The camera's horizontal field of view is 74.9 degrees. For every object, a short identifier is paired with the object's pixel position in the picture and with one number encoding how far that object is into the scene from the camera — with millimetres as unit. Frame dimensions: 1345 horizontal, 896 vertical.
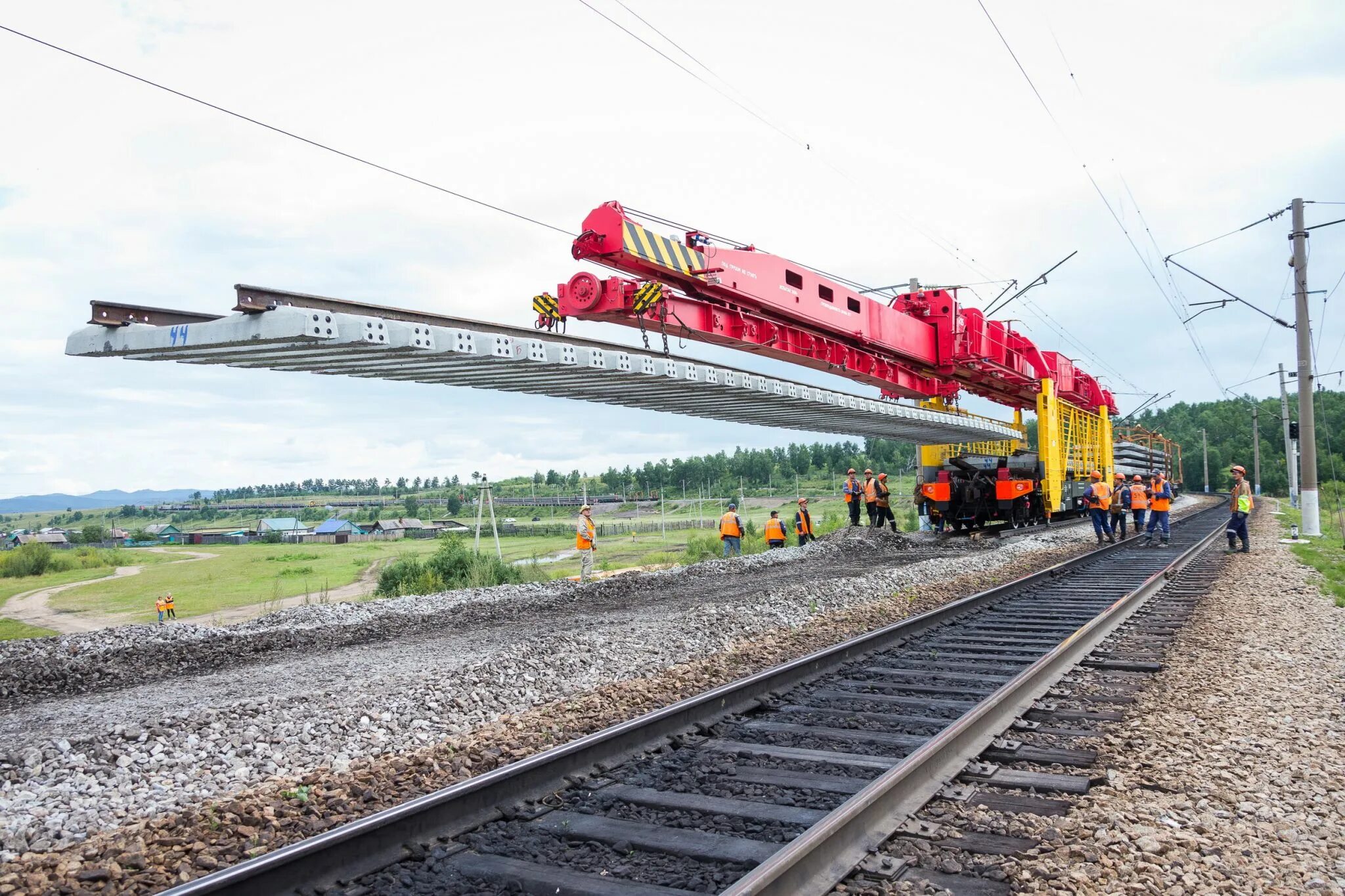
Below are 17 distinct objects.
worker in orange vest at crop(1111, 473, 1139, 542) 19531
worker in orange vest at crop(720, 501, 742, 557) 18938
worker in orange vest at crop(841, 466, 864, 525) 21797
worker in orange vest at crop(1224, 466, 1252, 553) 15789
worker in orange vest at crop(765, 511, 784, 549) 20219
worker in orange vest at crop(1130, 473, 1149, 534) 19141
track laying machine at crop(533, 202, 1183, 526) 10719
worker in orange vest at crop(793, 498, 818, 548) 20641
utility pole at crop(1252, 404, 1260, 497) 59944
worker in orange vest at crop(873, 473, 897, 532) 20609
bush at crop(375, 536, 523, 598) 15961
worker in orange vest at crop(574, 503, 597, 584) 14922
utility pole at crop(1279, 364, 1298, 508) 41344
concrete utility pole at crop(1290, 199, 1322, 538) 19484
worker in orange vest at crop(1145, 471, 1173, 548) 17875
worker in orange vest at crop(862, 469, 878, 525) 20969
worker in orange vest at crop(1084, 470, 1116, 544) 17844
